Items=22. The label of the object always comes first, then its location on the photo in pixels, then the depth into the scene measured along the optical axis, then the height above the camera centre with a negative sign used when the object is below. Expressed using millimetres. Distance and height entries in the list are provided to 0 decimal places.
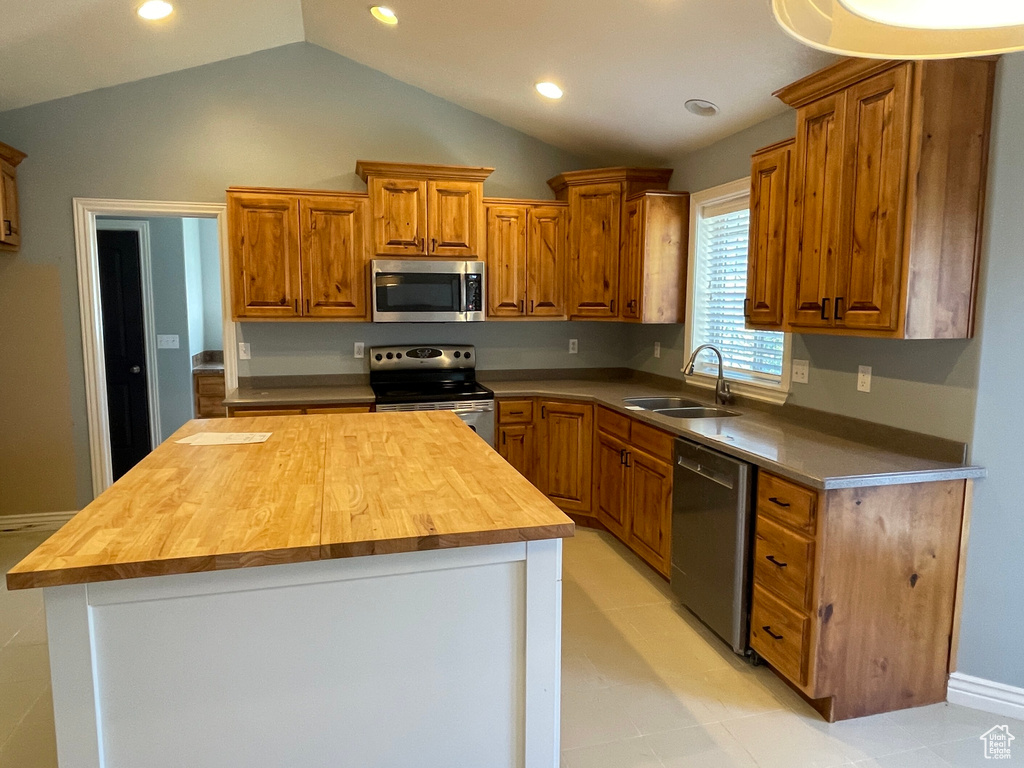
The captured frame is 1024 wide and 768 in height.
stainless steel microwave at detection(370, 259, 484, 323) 3949 +138
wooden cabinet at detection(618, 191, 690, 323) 3873 +360
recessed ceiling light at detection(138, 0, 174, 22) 3037 +1440
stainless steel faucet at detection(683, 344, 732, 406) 3506 -414
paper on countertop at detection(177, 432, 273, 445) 2350 -466
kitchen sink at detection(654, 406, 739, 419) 3387 -524
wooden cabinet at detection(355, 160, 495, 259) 3889 +639
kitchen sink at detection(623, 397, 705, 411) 3727 -509
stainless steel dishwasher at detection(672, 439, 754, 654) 2480 -909
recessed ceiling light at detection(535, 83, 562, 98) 3579 +1247
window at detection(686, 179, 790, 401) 3291 +60
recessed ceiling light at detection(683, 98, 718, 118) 3236 +1044
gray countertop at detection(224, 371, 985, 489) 2117 -504
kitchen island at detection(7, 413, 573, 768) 1303 -678
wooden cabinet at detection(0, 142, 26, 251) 3535 +628
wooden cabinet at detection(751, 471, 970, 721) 2135 -929
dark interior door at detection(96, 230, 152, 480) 5383 -237
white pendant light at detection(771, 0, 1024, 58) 937 +438
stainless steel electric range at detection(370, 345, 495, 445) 3865 -465
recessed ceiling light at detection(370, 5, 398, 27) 3271 +1524
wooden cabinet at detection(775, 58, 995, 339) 2045 +408
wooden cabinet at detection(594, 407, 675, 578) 3123 -904
